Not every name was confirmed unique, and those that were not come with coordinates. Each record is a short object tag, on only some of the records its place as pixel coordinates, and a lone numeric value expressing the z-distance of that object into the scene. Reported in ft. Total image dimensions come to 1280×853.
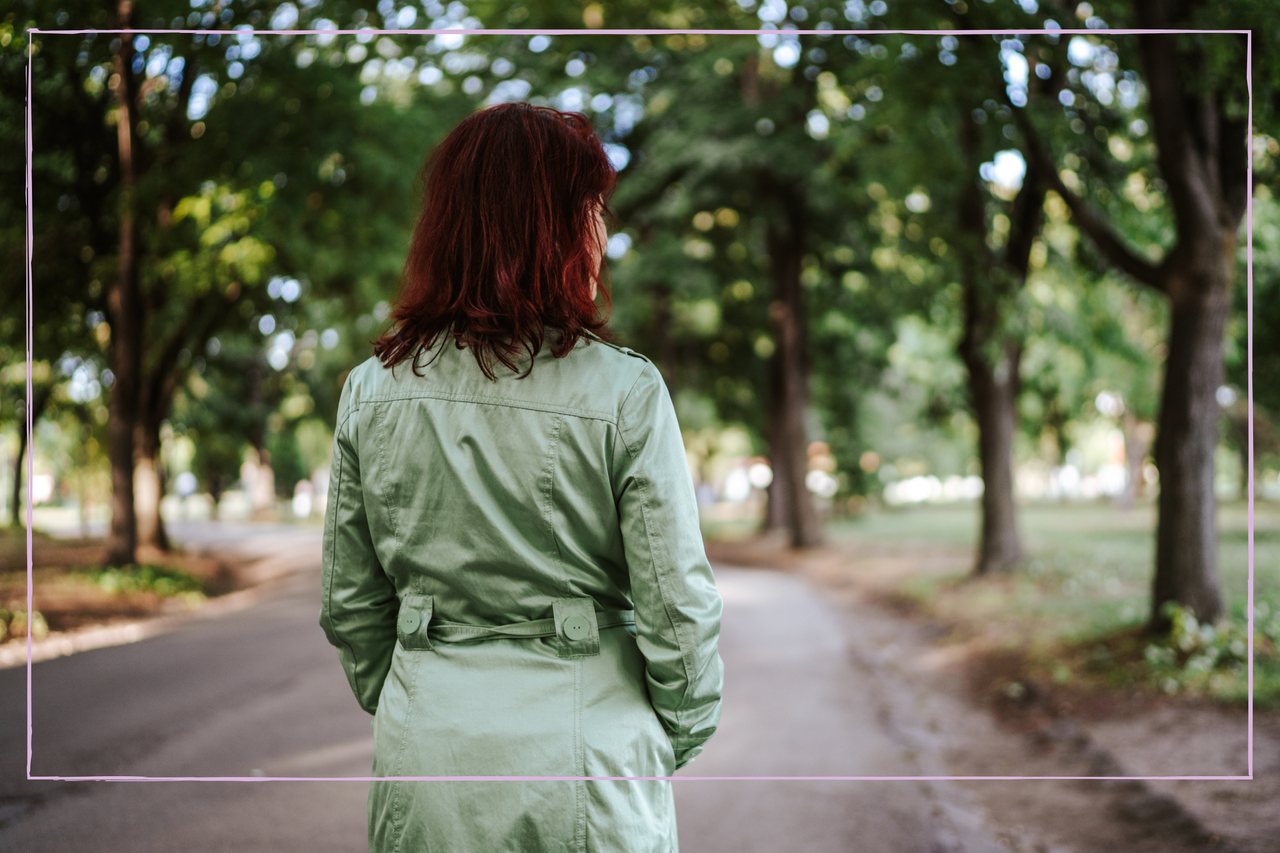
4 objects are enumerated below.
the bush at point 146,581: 39.40
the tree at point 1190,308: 21.98
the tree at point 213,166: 34.50
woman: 5.13
